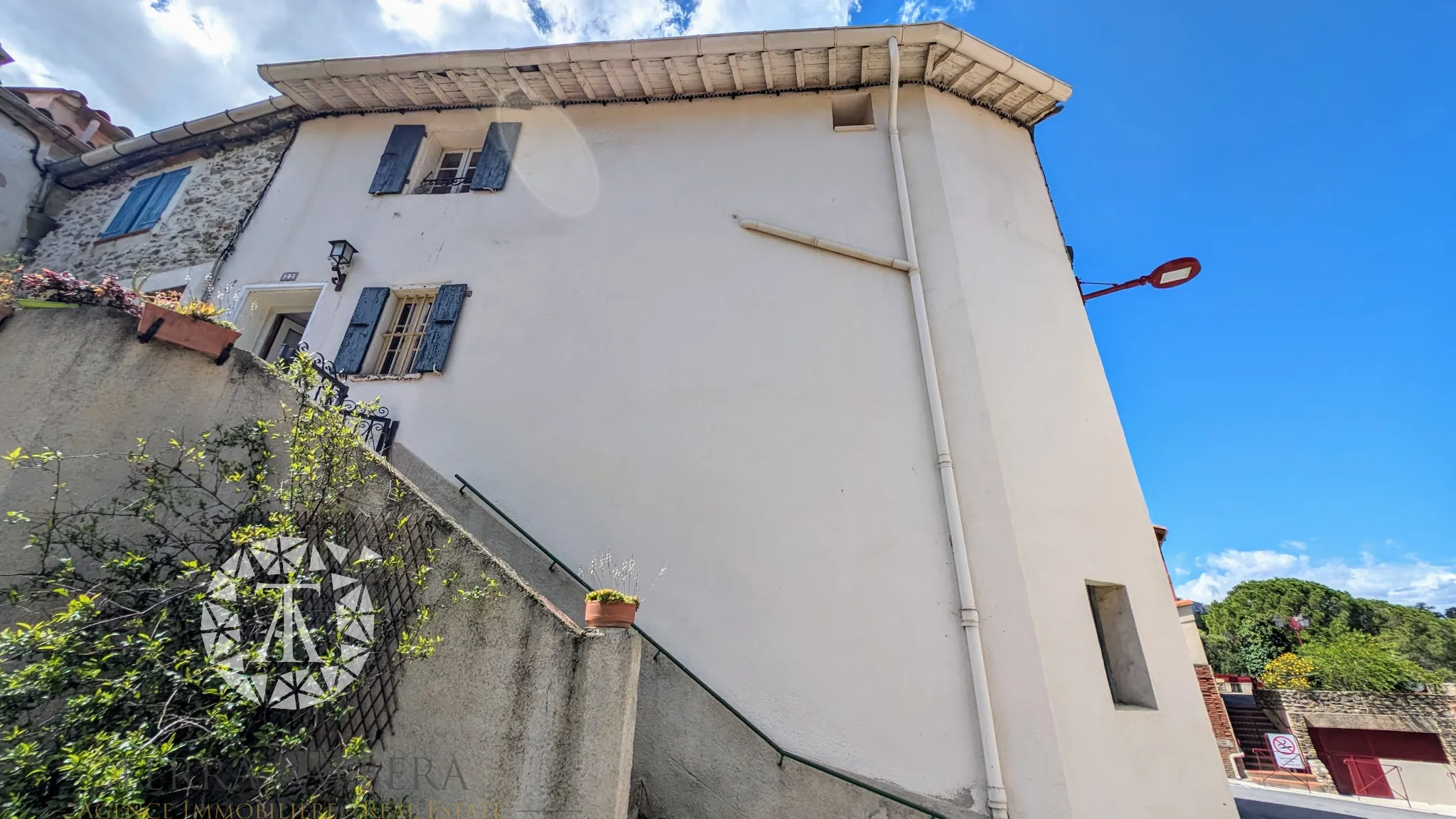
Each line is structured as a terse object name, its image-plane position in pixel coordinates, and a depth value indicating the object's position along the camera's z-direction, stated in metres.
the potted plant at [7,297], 3.54
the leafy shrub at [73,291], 3.65
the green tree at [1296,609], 34.78
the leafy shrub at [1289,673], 22.36
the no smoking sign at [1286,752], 18.50
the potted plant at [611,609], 3.01
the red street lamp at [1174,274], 6.07
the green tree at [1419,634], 30.59
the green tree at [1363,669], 19.34
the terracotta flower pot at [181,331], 3.61
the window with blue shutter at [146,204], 8.26
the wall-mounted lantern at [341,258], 6.89
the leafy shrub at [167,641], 2.40
